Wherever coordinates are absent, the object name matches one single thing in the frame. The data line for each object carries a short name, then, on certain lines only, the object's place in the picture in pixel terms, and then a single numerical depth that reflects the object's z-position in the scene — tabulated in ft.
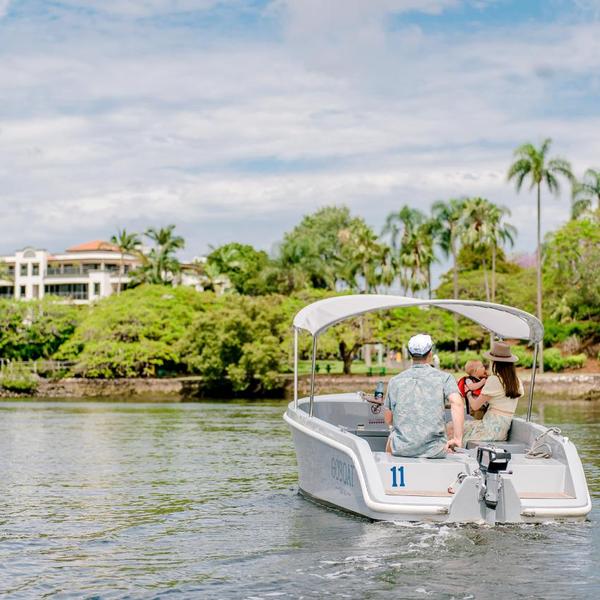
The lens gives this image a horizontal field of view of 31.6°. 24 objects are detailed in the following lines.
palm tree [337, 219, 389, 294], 250.57
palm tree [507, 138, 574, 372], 206.49
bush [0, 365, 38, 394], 207.72
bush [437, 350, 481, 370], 212.84
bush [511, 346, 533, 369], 200.03
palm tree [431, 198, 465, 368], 235.81
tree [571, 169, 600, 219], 228.43
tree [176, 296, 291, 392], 193.57
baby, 44.52
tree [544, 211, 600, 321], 209.05
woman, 40.22
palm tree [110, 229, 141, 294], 313.32
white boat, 33.99
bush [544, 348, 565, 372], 202.28
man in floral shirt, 35.88
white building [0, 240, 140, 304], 350.84
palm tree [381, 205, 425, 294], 247.50
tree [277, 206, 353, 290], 254.27
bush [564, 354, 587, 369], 203.31
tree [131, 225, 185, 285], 282.36
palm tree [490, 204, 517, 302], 237.45
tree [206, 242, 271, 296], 260.56
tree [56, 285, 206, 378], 216.33
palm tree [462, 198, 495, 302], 235.20
